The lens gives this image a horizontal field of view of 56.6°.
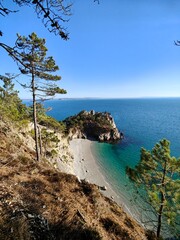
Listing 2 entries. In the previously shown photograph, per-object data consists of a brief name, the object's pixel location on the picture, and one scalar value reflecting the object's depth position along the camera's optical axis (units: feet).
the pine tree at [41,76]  39.29
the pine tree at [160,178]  33.78
